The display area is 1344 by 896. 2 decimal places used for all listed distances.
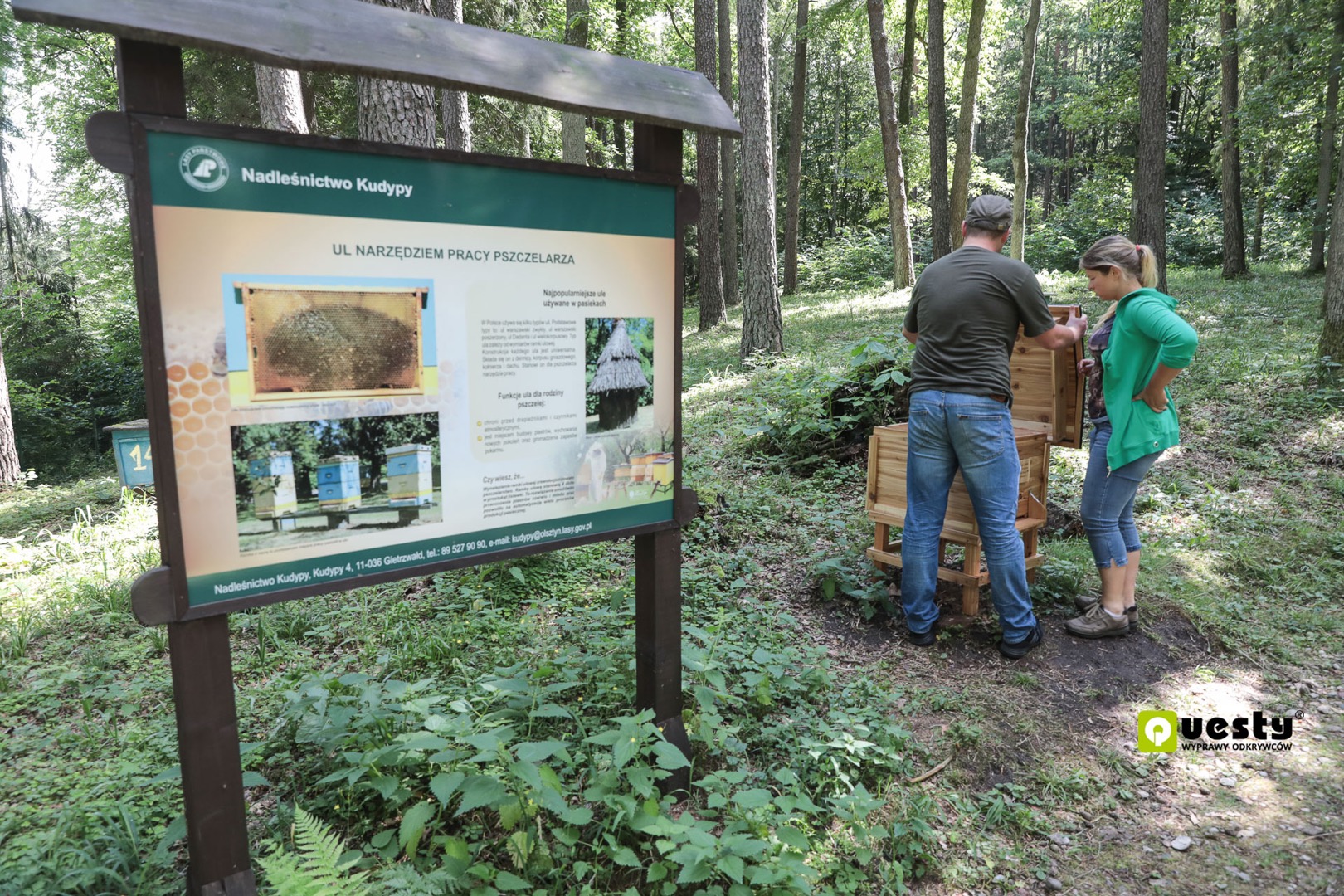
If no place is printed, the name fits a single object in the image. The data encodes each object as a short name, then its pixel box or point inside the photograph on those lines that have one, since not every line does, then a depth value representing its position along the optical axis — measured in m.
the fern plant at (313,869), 2.02
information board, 2.06
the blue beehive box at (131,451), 8.15
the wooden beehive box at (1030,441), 4.59
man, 3.98
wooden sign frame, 1.92
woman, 4.05
